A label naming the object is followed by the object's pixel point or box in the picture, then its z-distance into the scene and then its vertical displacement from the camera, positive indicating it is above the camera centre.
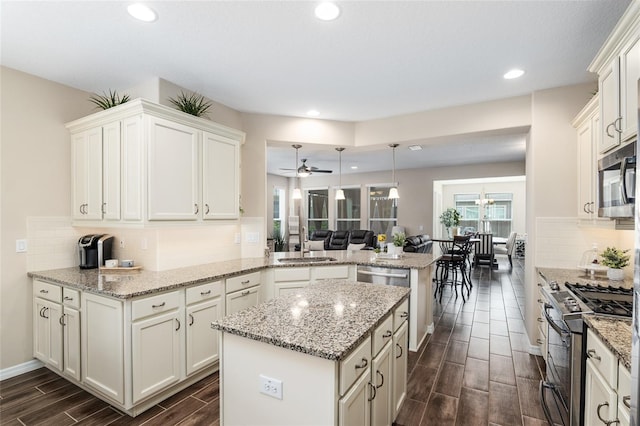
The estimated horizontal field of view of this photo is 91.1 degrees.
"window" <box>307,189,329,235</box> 10.59 +0.14
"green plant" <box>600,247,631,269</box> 2.58 -0.38
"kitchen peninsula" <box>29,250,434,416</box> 2.21 -0.87
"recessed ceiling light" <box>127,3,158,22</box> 1.95 +1.29
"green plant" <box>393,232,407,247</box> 4.05 -0.34
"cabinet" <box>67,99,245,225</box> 2.60 +0.44
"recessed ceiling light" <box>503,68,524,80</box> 2.82 +1.27
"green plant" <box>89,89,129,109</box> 2.94 +1.18
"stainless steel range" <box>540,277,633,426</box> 1.73 -0.74
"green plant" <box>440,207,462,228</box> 9.34 -0.18
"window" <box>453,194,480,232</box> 11.23 +0.05
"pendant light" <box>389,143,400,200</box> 4.62 +0.29
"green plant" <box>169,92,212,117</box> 3.04 +1.11
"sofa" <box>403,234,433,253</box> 6.14 -0.67
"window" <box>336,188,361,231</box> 10.15 +0.06
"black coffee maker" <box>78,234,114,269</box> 2.96 -0.35
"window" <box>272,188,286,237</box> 10.38 +0.11
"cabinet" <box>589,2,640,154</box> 1.67 +0.79
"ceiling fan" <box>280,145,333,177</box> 5.71 +0.77
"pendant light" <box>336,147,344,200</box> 5.28 +0.31
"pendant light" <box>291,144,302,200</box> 4.78 +0.30
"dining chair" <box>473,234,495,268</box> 8.41 -1.04
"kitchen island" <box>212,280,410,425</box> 1.29 -0.68
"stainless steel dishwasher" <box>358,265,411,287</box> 3.43 -0.70
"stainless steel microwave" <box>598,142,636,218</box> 1.62 +0.17
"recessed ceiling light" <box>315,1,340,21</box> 1.94 +1.29
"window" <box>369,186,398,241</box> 9.68 +0.05
